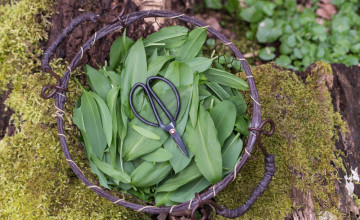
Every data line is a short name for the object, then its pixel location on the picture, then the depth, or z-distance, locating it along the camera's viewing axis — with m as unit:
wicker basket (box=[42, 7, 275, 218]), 1.42
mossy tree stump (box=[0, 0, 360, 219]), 1.62
